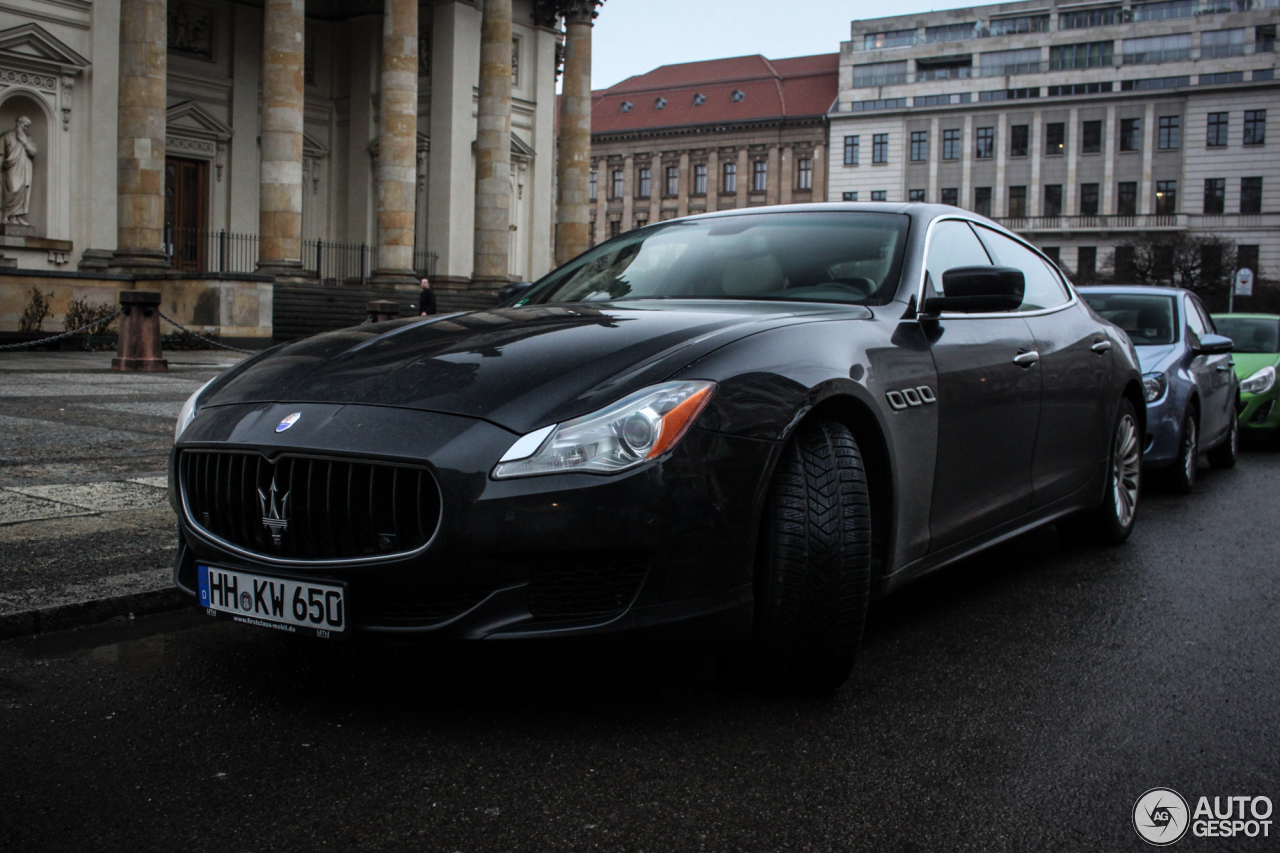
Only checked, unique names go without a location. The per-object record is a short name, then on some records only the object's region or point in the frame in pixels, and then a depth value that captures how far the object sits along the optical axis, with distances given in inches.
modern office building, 3058.6
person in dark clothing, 1069.1
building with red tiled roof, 3405.5
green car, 461.1
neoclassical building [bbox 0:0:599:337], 979.3
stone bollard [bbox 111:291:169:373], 652.1
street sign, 1087.0
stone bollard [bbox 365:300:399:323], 778.2
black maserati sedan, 113.2
